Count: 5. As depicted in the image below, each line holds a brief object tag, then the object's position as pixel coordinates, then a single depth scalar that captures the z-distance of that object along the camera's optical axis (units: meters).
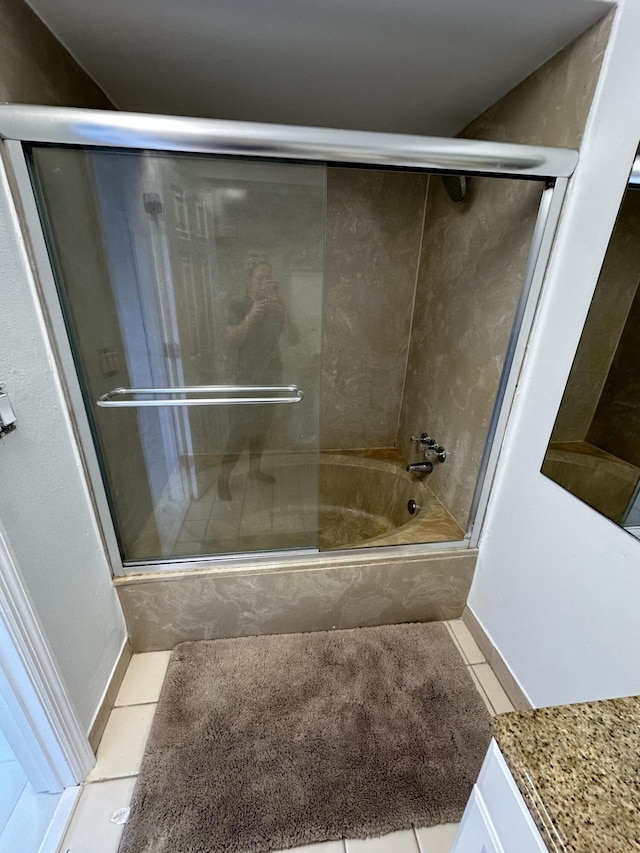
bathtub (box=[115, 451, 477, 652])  1.32
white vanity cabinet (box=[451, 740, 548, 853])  0.43
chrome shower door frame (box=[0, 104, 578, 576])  0.82
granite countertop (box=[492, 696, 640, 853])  0.38
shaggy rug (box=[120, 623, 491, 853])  0.94
